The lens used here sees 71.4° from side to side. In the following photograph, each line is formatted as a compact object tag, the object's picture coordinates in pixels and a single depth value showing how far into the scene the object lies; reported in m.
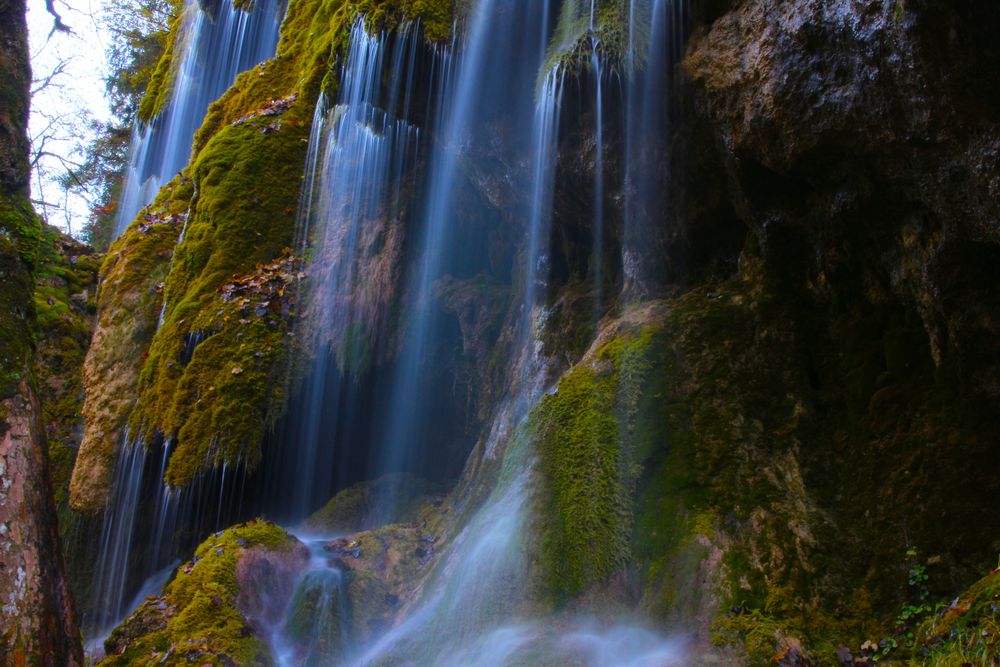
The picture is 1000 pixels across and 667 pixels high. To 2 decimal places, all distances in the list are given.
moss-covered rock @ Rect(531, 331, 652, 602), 4.61
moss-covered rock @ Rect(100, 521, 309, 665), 5.25
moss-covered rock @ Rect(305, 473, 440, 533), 8.44
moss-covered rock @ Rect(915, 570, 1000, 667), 2.80
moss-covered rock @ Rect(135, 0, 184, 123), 18.06
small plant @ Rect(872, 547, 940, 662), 3.51
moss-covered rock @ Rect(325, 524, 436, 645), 5.93
